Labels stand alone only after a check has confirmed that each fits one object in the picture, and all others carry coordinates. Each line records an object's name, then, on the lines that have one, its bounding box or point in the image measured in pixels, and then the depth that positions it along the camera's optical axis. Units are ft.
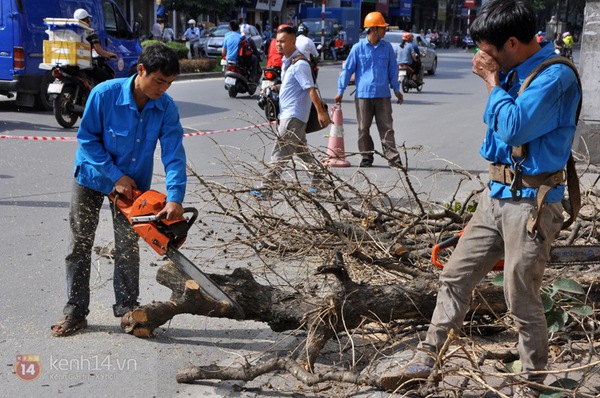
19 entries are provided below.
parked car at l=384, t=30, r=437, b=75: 102.17
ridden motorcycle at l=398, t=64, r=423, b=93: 75.41
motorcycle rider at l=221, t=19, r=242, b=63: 61.36
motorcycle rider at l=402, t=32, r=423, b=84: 76.38
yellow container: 42.04
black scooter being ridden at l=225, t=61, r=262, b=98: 61.67
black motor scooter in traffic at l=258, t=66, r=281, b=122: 42.91
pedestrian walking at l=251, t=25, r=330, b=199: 27.40
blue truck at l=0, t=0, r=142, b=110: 45.93
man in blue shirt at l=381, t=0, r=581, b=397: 11.23
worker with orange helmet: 34.37
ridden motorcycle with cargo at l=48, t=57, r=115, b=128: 42.04
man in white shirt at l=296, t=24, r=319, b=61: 43.65
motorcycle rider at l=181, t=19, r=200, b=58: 115.03
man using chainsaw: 15.17
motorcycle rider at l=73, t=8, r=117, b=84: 43.50
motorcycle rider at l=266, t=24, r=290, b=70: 47.40
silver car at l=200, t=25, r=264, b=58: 112.47
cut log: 14.32
